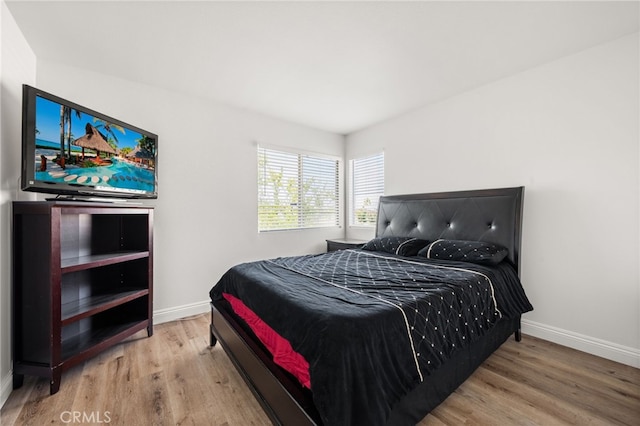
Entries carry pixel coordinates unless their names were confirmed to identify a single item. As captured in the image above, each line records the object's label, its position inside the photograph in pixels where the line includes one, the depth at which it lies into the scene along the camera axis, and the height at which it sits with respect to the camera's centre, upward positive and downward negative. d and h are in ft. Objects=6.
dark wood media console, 5.41 -1.82
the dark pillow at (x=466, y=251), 7.22 -1.14
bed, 3.41 -1.85
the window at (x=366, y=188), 12.98 +1.21
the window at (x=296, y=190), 11.62 +1.02
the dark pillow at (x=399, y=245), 9.12 -1.19
